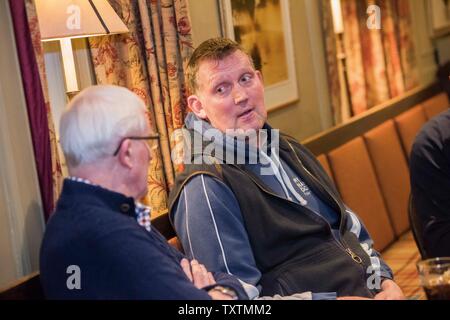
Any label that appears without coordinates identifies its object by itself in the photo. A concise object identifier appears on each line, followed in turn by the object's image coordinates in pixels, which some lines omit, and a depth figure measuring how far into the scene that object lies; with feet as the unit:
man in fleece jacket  8.27
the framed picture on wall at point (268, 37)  13.29
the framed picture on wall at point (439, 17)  22.70
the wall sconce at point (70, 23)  8.72
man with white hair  6.03
